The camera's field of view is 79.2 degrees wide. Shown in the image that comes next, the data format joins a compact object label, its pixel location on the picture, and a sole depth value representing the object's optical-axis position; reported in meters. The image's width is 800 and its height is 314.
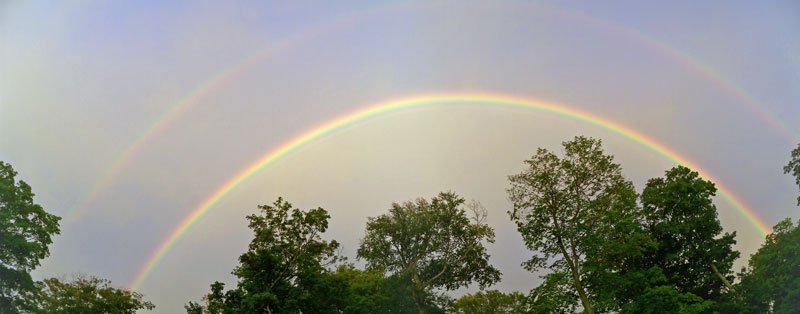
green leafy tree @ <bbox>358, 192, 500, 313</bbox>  50.75
